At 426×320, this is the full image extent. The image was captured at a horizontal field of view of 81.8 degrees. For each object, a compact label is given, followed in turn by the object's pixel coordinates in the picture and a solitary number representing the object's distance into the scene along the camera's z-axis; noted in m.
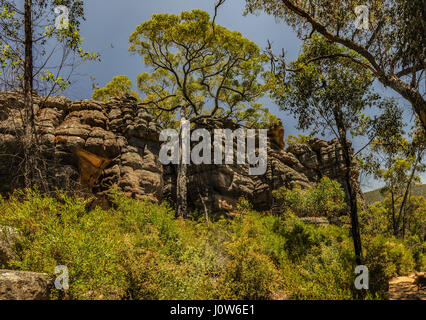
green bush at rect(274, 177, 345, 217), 16.42
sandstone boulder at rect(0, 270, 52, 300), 3.56
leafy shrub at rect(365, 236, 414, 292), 6.32
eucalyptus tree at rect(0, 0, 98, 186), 8.55
